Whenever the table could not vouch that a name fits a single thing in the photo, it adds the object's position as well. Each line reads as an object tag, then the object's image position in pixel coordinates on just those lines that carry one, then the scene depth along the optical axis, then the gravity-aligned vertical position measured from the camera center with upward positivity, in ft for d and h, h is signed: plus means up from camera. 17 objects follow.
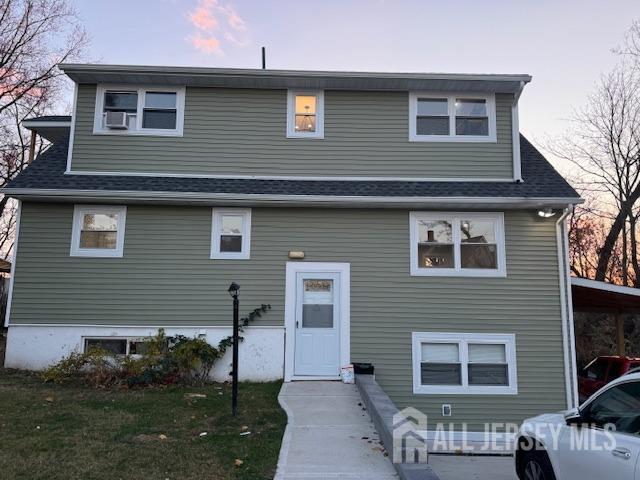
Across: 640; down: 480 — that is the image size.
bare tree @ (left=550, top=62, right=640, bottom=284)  64.85 +23.33
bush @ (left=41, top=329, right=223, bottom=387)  27.09 -3.81
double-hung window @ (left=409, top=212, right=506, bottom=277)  30.73 +4.41
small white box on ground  28.48 -4.22
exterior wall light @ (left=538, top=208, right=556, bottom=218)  30.40 +6.54
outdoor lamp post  21.01 -2.20
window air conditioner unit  31.76 +12.56
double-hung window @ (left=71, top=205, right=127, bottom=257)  30.42 +4.73
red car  34.00 -4.63
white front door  29.53 -1.15
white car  11.30 -3.51
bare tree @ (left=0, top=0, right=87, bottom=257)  66.90 +34.85
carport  30.50 +1.05
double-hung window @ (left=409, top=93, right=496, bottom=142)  33.04 +13.97
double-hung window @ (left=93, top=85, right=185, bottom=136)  32.30 +13.70
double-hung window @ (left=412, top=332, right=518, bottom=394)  29.78 -3.33
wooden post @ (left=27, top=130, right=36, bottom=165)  38.58 +13.16
